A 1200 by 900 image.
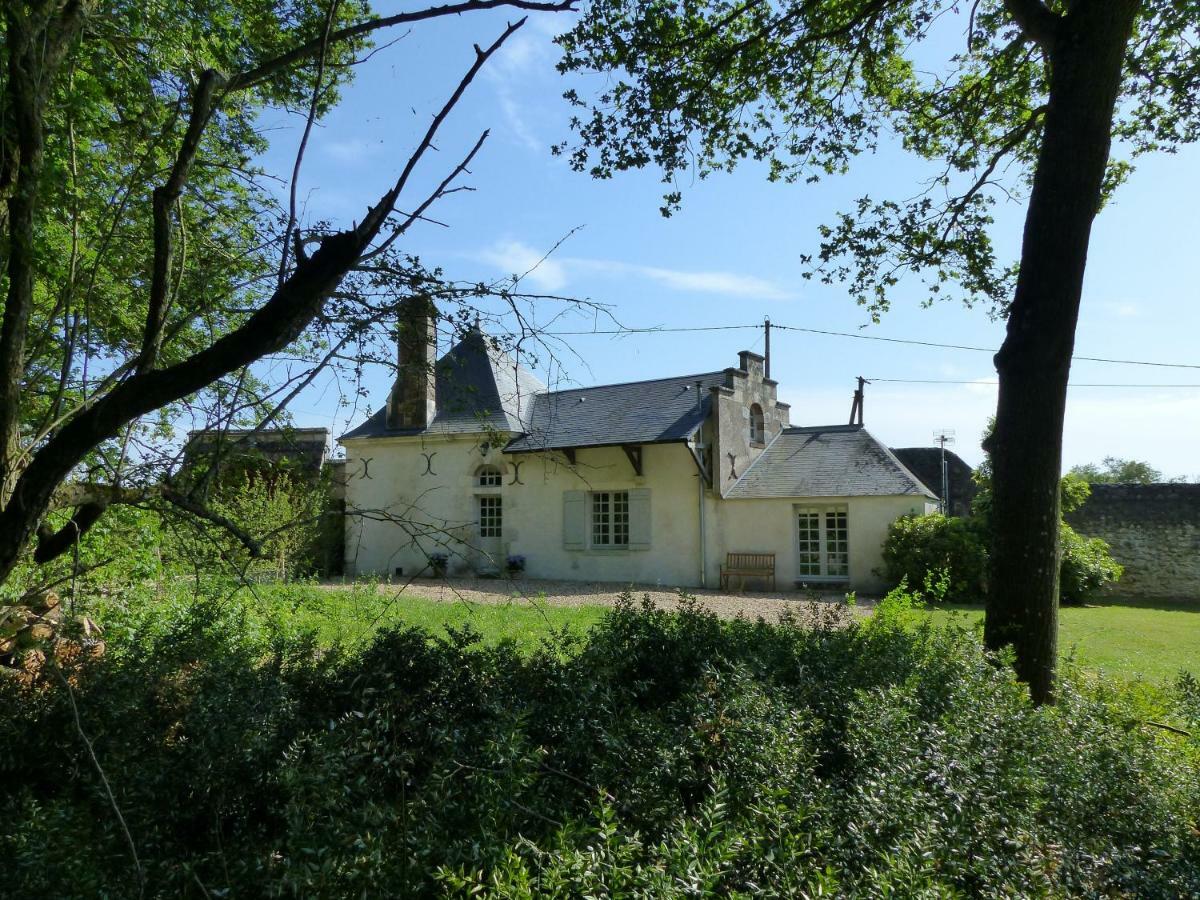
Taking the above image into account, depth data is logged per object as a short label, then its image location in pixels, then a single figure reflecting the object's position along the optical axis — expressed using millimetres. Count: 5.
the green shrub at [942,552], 14750
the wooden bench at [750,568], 16875
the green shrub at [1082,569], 14758
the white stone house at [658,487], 16812
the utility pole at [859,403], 24906
